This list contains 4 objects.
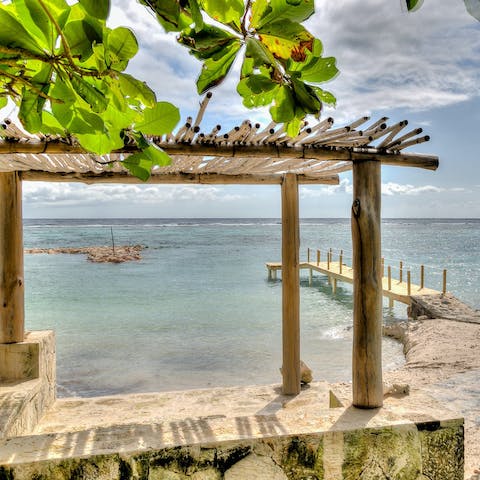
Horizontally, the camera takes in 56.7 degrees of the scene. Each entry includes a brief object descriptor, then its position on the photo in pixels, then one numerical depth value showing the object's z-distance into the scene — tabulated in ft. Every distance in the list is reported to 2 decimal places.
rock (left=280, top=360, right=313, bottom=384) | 13.69
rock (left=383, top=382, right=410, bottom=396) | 14.17
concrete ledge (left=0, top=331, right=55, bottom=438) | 9.87
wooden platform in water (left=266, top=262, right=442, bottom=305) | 37.93
